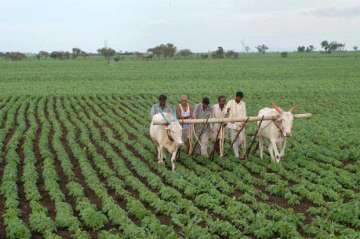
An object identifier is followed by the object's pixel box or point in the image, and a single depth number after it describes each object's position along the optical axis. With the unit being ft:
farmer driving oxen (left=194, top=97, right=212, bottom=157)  45.80
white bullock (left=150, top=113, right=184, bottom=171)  41.50
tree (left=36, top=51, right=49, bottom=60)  456.45
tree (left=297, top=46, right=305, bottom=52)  533.14
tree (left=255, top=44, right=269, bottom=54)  569.23
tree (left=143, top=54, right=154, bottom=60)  350.80
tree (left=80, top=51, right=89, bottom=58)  457.27
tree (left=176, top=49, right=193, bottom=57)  431.02
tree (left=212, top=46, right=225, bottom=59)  377.91
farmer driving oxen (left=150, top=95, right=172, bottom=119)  44.48
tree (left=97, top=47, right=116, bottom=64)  409.49
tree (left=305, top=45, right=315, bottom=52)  518.82
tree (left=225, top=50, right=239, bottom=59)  386.44
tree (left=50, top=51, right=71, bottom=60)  414.82
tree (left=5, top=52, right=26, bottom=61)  382.42
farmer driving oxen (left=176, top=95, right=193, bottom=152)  44.88
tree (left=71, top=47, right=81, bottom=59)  435.12
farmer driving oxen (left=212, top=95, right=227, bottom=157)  45.16
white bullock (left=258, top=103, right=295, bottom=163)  42.52
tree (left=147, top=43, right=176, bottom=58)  404.77
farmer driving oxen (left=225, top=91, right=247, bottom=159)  45.00
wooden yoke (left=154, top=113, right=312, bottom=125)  43.04
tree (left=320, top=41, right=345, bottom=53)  458.50
